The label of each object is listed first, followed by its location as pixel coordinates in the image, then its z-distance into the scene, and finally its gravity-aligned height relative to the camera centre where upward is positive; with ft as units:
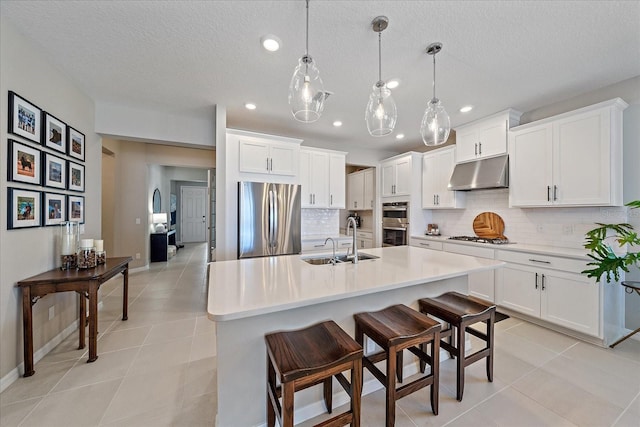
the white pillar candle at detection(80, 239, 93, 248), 7.84 -0.97
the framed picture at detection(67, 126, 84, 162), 8.28 +2.49
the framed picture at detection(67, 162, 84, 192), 8.36 +1.33
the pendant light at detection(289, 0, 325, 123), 5.46 +2.82
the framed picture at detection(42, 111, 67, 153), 7.13 +2.49
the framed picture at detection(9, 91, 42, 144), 5.97 +2.50
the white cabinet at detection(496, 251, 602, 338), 7.90 -2.78
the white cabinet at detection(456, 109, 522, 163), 10.74 +3.66
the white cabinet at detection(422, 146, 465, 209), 13.20 +1.88
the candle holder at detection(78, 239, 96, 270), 7.73 -1.33
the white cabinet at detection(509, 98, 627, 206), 8.04 +2.01
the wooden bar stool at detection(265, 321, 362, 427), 3.66 -2.34
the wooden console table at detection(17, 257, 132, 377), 6.24 -2.05
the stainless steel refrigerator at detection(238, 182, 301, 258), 10.73 -0.25
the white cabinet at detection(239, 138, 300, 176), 11.21 +2.73
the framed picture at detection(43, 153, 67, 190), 7.17 +1.31
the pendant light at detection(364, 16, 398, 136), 6.32 +2.74
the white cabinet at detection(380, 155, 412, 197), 14.89 +2.39
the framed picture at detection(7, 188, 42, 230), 5.99 +0.14
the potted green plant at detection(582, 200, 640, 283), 6.37 -1.15
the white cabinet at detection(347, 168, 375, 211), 17.87 +1.81
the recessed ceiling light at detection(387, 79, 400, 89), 8.44 +4.59
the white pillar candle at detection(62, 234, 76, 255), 7.70 -0.98
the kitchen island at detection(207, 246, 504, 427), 4.25 -1.49
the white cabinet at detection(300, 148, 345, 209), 13.55 +2.02
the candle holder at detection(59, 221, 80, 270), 7.66 -1.02
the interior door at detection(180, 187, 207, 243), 30.68 -0.04
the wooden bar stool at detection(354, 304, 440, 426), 4.61 -2.47
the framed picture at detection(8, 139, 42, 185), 6.00 +1.32
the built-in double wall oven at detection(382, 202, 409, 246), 14.98 -0.64
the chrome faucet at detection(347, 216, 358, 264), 6.79 -0.87
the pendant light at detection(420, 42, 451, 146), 6.94 +2.64
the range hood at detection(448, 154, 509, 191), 10.66 +1.82
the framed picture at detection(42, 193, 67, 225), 7.13 +0.18
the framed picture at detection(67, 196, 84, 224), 8.36 +0.20
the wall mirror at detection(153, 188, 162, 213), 20.71 +1.08
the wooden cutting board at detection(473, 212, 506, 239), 11.76 -0.60
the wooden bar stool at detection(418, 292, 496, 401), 5.55 -2.48
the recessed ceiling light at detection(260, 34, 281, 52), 6.33 +4.55
